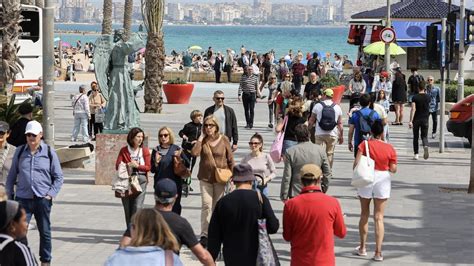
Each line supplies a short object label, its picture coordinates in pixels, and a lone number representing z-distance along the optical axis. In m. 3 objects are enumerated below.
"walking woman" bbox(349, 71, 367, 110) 32.38
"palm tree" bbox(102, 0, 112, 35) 49.19
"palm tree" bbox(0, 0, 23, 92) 25.84
